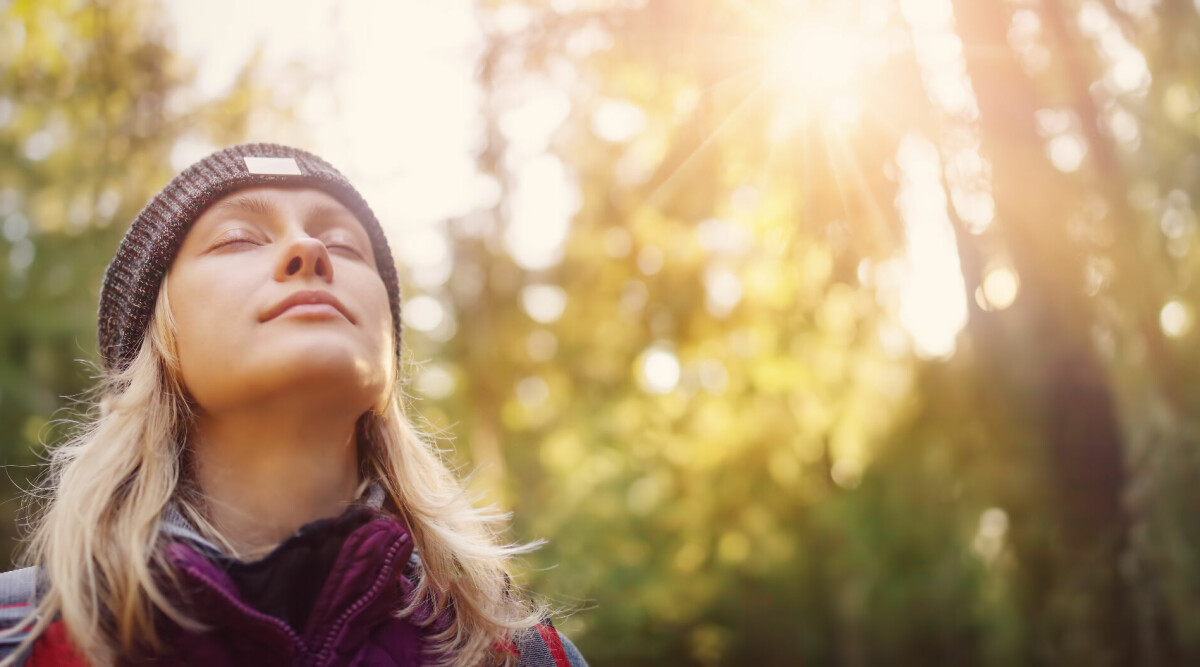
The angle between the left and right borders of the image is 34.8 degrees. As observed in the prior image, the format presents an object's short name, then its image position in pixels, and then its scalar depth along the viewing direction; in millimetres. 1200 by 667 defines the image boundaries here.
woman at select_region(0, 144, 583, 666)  1042
